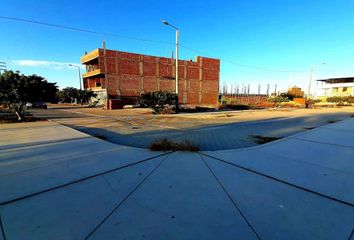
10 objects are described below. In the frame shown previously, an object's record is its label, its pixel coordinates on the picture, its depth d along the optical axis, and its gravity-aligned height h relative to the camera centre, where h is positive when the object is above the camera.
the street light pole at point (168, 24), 18.11 +7.23
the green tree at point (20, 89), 11.89 +0.63
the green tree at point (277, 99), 37.25 +0.02
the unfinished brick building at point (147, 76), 39.25 +5.42
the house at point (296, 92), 60.52 +2.45
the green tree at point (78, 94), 41.53 +1.10
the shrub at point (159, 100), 19.30 -0.10
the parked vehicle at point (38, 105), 32.12 -1.04
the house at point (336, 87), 62.69 +4.33
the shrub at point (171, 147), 5.54 -1.41
